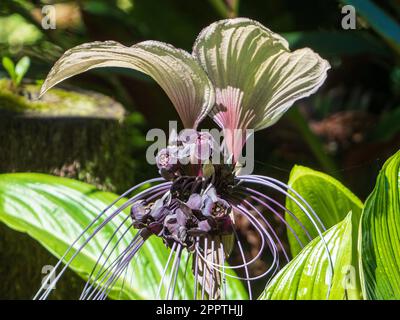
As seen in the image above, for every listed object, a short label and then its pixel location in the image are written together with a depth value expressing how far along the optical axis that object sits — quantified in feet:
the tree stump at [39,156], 4.56
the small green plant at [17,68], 4.74
